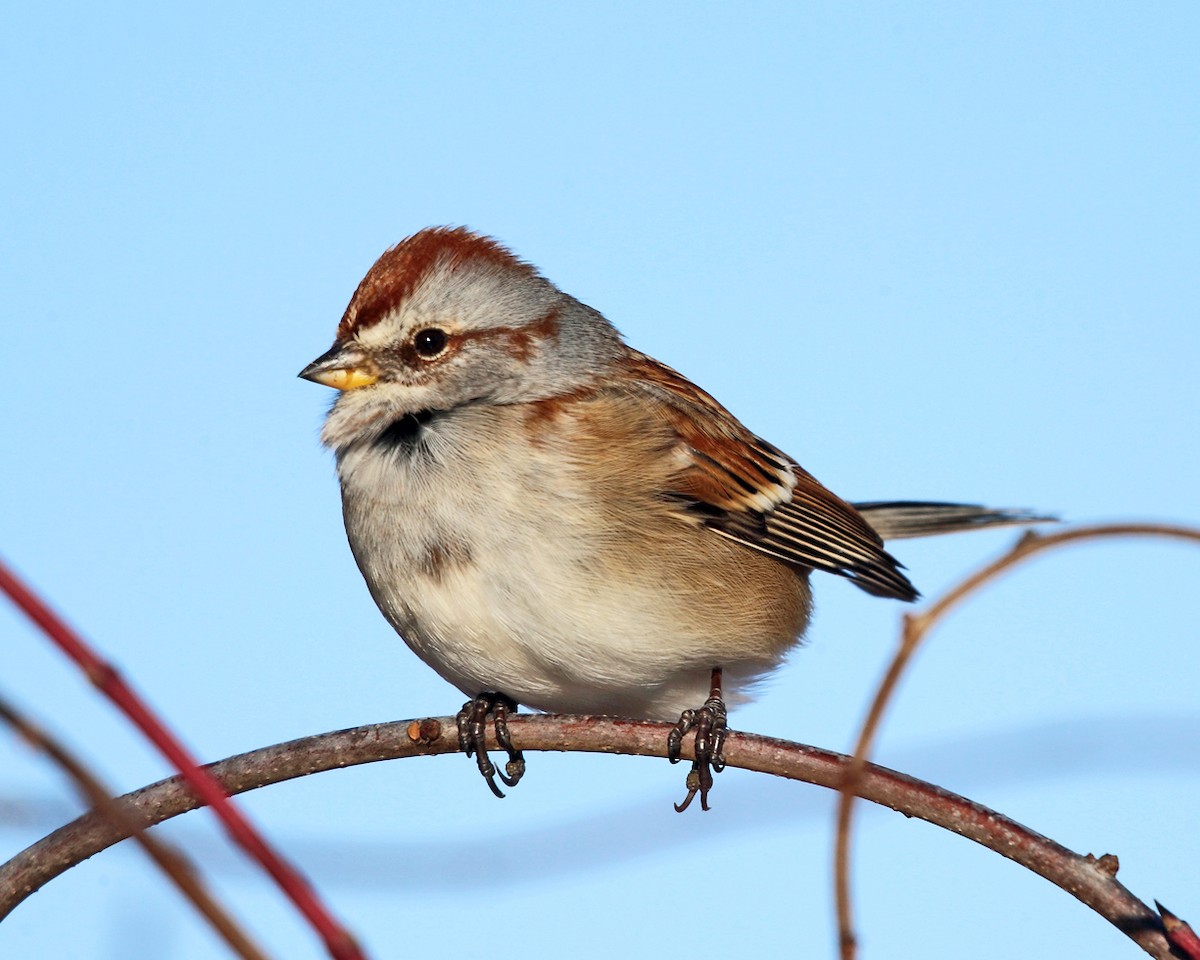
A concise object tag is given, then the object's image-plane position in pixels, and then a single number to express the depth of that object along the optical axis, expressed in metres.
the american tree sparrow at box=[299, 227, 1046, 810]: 3.82
